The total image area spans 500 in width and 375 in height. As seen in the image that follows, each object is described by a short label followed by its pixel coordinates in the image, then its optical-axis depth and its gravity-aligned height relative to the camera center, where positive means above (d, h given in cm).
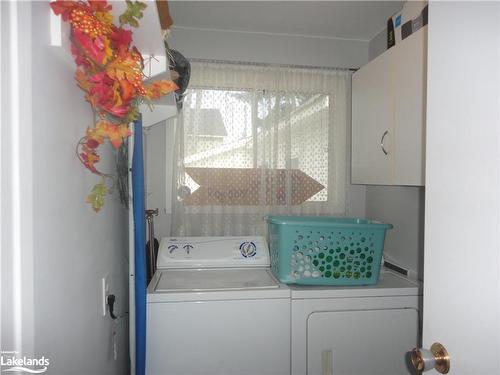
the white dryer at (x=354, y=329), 146 -71
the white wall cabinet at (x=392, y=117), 135 +33
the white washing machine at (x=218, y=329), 139 -68
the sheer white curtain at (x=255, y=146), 221 +25
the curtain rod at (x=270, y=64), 221 +85
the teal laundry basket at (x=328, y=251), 153 -35
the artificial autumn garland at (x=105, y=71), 63 +24
